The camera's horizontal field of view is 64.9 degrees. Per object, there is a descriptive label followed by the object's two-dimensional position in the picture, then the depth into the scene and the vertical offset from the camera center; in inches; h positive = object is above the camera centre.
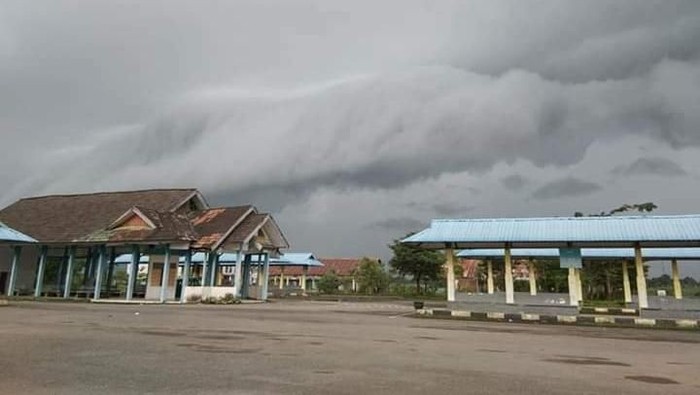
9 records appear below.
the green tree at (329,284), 2464.3 +99.4
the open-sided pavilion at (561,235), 917.2 +133.2
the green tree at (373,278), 2347.4 +123.7
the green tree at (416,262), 2169.0 +181.2
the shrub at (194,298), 1301.7 +12.5
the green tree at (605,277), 1866.4 +126.2
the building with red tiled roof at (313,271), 2989.7 +187.2
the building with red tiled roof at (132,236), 1334.9 +165.1
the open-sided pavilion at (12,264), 1165.7 +92.7
